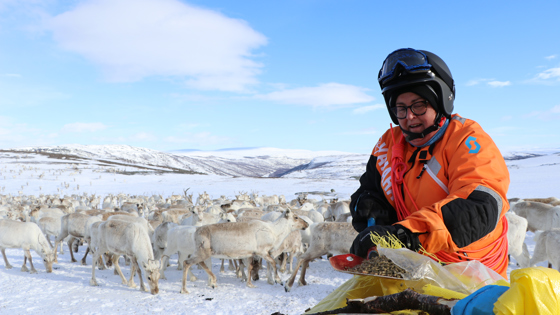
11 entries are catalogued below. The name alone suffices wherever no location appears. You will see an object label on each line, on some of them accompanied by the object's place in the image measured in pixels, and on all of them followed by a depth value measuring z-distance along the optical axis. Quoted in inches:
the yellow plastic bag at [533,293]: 33.7
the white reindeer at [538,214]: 442.3
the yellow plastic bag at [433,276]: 54.5
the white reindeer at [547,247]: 290.4
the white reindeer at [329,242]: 336.1
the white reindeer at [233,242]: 323.3
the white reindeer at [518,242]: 326.3
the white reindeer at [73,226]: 456.1
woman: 60.8
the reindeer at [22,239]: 397.4
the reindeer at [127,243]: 331.6
